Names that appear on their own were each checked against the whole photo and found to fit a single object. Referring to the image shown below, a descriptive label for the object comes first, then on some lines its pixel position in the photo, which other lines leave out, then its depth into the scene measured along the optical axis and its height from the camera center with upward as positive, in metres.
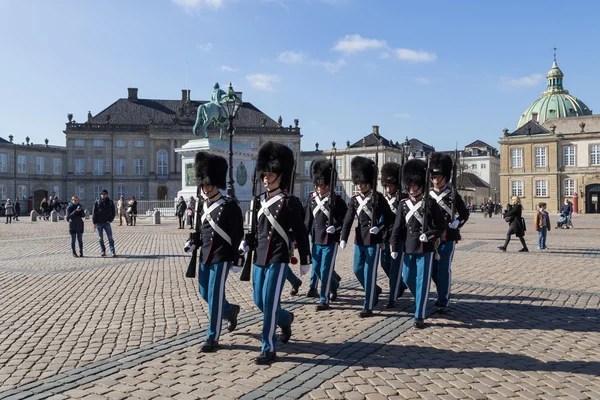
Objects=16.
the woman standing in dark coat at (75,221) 14.12 -0.31
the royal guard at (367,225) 7.32 -0.27
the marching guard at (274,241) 5.47 -0.35
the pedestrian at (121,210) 29.61 -0.11
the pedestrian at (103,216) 14.09 -0.19
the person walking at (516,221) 15.38 -0.49
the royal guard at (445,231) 7.50 -0.36
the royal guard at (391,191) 8.57 +0.20
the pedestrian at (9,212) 33.16 -0.16
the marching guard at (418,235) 6.70 -0.37
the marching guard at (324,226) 7.68 -0.29
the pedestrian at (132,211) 29.66 -0.17
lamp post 18.58 +3.29
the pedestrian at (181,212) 26.20 -0.22
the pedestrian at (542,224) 16.05 -0.60
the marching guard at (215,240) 5.75 -0.34
